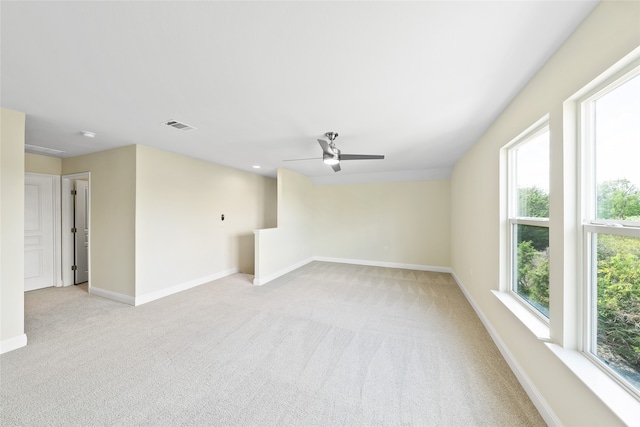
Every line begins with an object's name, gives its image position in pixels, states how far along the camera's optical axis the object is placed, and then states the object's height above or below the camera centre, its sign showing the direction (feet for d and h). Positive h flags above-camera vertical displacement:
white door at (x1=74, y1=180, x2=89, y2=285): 13.99 -1.30
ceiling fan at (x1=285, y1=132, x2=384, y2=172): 8.74 +2.47
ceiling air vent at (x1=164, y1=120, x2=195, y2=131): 8.15 +3.34
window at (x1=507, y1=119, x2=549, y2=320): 5.74 -0.10
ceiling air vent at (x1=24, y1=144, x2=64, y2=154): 10.99 +3.27
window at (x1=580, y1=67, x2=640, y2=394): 3.50 -0.18
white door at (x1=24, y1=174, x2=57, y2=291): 12.23 -1.11
